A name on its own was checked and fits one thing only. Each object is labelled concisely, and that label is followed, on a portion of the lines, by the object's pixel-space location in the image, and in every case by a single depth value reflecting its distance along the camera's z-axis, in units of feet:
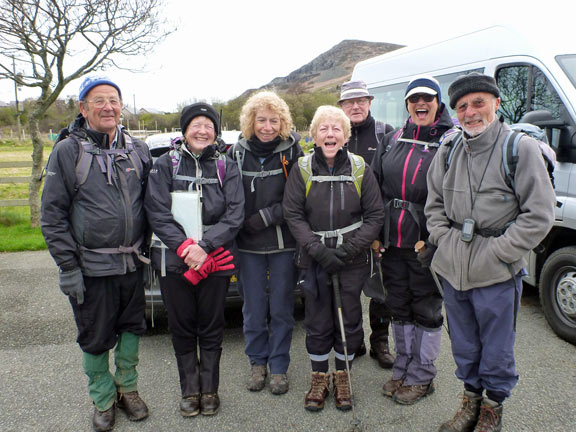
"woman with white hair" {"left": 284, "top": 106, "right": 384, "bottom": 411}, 9.82
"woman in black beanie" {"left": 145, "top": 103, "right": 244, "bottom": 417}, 9.48
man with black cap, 7.71
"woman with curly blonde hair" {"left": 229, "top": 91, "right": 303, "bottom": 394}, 10.52
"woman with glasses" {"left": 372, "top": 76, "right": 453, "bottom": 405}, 9.89
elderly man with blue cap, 8.73
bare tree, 22.06
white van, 12.66
